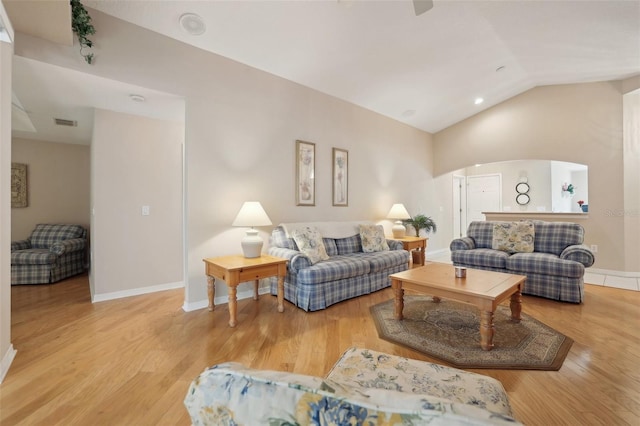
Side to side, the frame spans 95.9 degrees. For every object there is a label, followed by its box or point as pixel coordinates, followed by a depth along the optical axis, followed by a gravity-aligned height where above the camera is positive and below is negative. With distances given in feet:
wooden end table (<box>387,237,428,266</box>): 15.65 -1.71
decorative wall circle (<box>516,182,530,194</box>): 23.62 +2.08
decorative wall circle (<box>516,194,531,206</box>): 23.61 +1.16
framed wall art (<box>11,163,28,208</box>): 15.01 +1.56
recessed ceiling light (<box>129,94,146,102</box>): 9.82 +4.03
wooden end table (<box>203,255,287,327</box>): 8.71 -1.85
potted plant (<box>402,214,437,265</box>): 17.33 -0.71
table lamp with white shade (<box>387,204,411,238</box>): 16.81 -0.20
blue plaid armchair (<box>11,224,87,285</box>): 12.90 -1.85
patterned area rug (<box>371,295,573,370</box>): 6.75 -3.39
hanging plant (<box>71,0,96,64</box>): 7.58 +5.09
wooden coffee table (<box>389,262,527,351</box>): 7.23 -2.03
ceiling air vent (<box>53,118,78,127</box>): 12.17 +3.98
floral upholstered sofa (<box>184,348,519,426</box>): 1.51 -1.06
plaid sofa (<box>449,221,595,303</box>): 10.74 -1.85
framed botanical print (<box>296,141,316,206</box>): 13.12 +1.88
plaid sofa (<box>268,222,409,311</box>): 10.10 -2.05
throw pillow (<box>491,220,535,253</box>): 12.85 -1.08
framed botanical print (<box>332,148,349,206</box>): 14.80 +1.93
